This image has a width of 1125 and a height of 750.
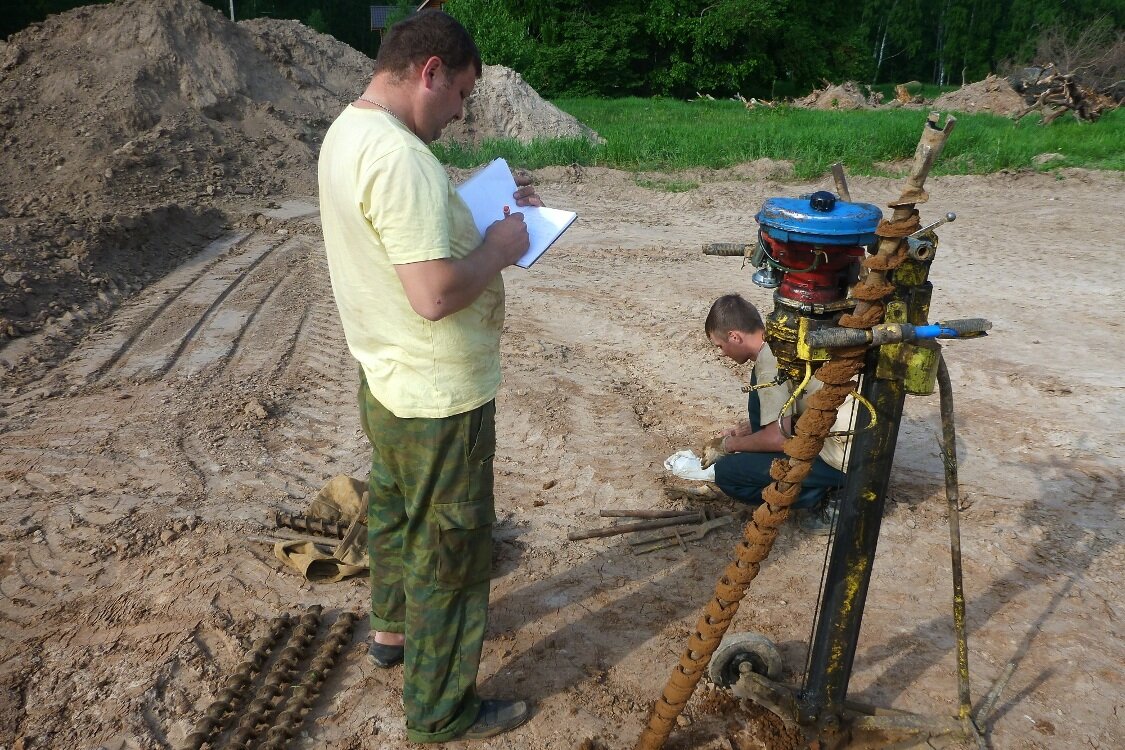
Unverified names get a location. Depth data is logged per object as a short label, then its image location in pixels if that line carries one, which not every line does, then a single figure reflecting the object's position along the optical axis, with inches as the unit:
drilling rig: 79.5
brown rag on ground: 139.9
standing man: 80.5
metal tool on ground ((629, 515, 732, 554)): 152.0
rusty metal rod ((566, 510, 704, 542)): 155.0
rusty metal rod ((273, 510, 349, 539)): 150.3
